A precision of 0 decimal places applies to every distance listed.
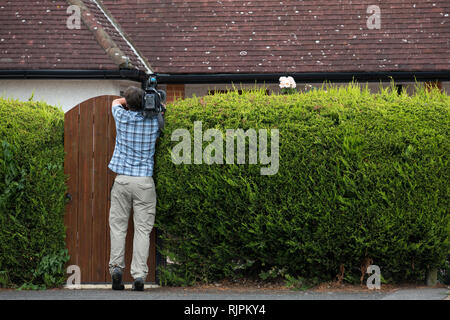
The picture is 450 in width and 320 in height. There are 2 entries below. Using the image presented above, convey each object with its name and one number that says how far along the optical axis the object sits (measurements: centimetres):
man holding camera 1425
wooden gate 1500
